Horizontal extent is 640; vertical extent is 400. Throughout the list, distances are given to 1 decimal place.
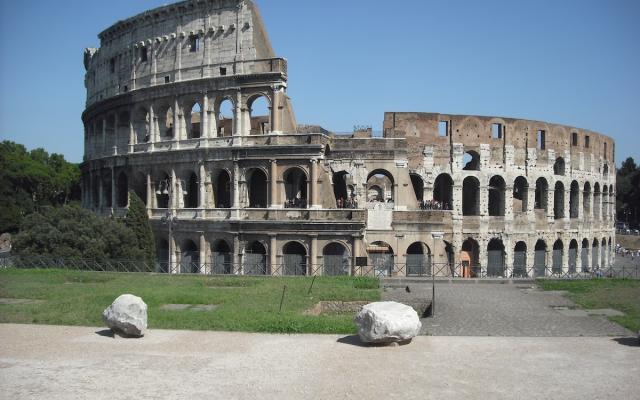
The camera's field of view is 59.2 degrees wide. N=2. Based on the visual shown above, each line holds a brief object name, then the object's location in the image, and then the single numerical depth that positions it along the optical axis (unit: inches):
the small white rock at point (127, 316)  590.2
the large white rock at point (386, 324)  552.3
